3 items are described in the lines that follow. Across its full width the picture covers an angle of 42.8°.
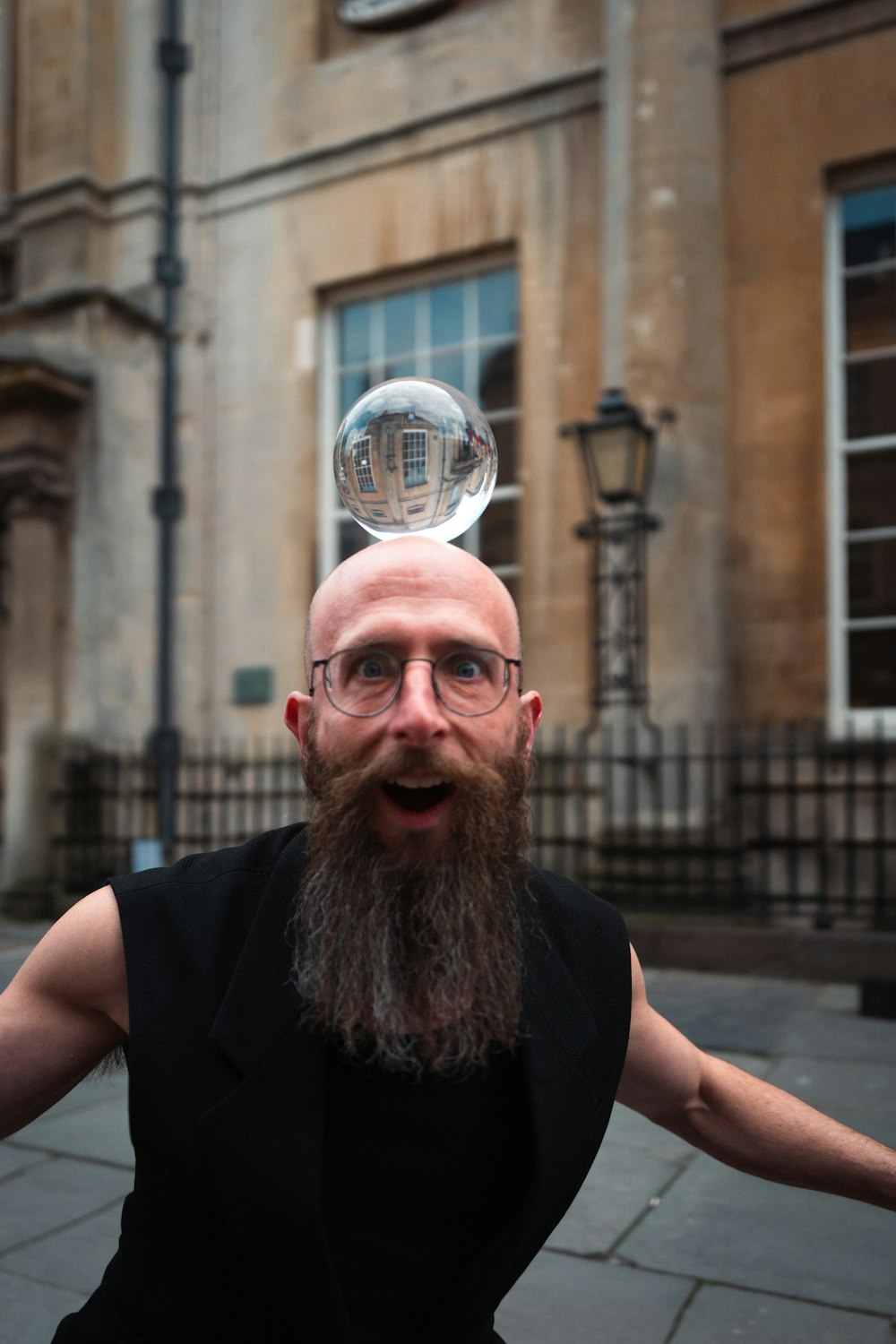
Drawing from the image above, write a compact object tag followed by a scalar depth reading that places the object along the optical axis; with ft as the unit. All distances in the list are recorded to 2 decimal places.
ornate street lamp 22.74
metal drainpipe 30.37
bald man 4.46
